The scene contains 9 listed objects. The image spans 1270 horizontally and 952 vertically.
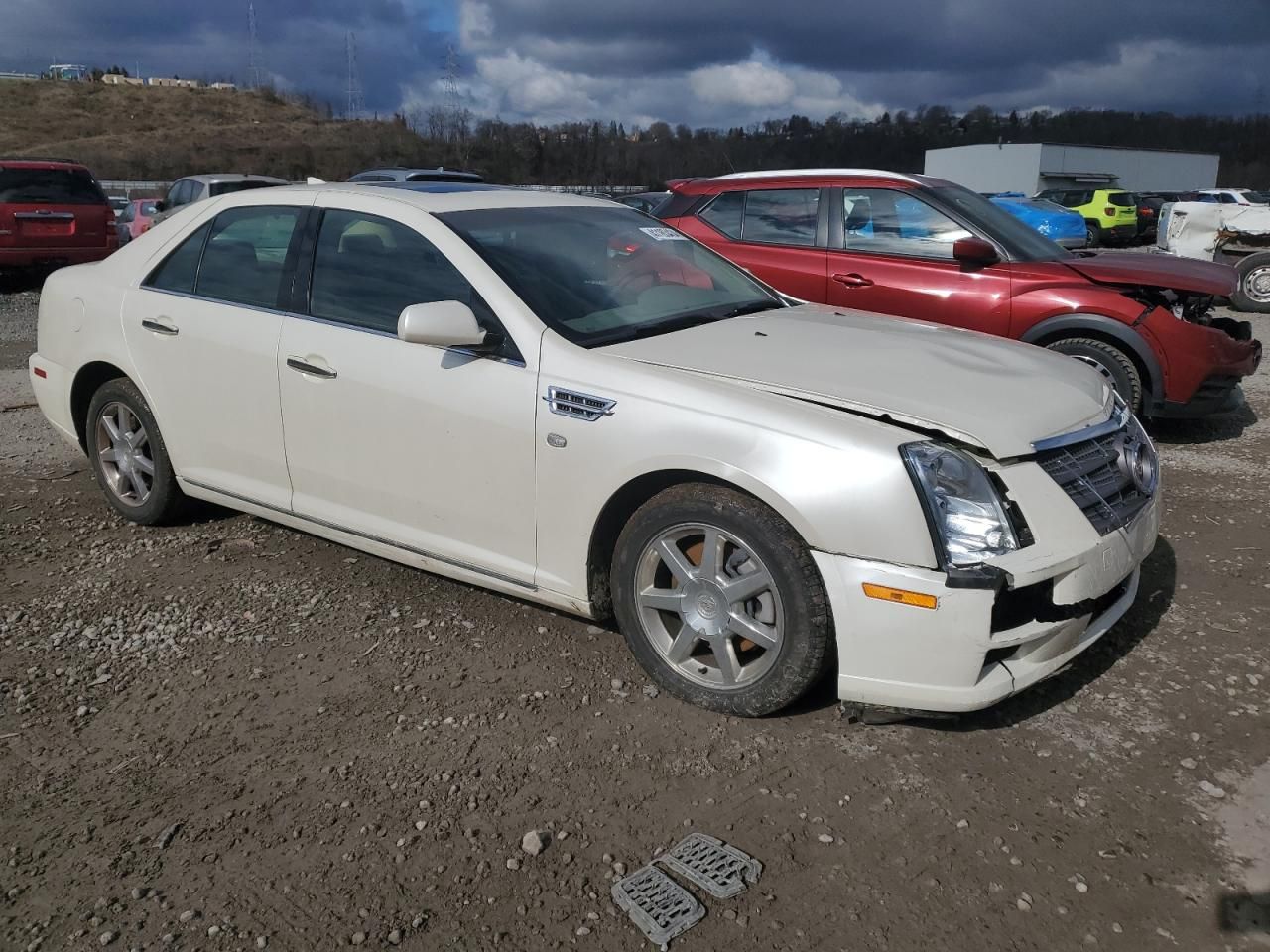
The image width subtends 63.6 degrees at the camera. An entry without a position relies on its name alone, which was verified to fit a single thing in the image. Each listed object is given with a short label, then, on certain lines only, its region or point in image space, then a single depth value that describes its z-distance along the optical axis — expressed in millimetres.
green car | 28266
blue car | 22392
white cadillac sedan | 2916
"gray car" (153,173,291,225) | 15656
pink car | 19067
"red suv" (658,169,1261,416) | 6297
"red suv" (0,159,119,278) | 13672
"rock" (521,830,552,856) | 2688
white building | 51281
